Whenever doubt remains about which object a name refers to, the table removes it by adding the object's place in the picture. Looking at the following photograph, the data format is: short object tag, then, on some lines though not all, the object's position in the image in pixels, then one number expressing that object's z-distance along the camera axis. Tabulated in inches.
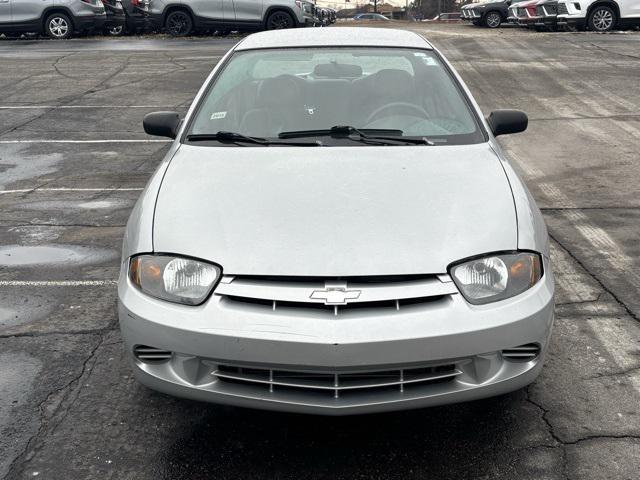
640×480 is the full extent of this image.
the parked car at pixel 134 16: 922.1
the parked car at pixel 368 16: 2278.8
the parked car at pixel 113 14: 933.8
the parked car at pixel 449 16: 2440.9
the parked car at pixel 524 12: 908.0
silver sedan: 119.7
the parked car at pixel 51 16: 887.1
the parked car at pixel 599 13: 868.0
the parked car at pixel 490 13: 1145.4
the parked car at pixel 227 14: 880.3
